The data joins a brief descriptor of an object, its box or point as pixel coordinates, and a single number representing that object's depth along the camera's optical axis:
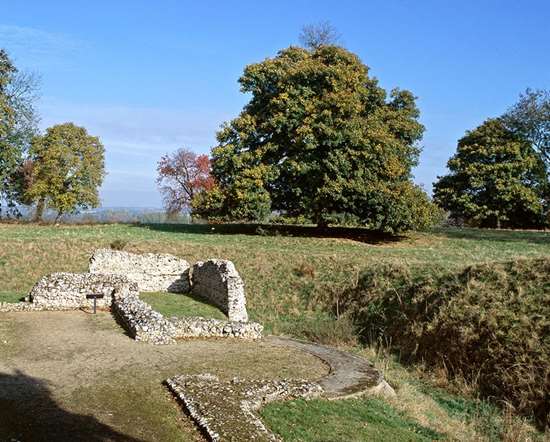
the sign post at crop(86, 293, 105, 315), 18.32
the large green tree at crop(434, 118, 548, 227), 38.91
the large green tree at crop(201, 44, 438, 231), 29.03
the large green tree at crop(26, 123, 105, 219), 42.00
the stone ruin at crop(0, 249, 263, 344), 15.93
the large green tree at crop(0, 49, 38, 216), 41.94
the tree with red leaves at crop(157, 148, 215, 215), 57.78
